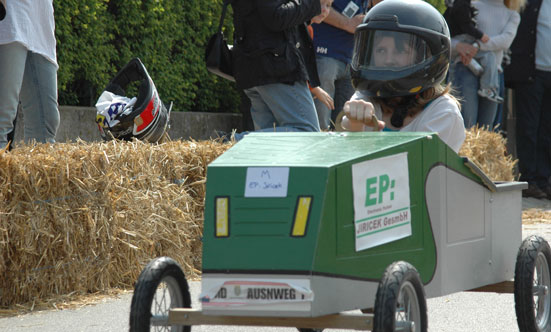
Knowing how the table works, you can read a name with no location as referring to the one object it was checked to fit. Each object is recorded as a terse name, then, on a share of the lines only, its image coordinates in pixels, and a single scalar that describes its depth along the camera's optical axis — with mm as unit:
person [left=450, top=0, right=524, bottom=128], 19641
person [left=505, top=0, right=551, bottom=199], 20953
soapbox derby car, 6016
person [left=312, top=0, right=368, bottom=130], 15508
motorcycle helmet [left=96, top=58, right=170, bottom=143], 12875
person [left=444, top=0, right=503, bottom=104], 19328
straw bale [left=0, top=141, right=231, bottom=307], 9539
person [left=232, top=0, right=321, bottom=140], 12008
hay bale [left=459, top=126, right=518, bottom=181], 17891
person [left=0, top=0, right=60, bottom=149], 11781
